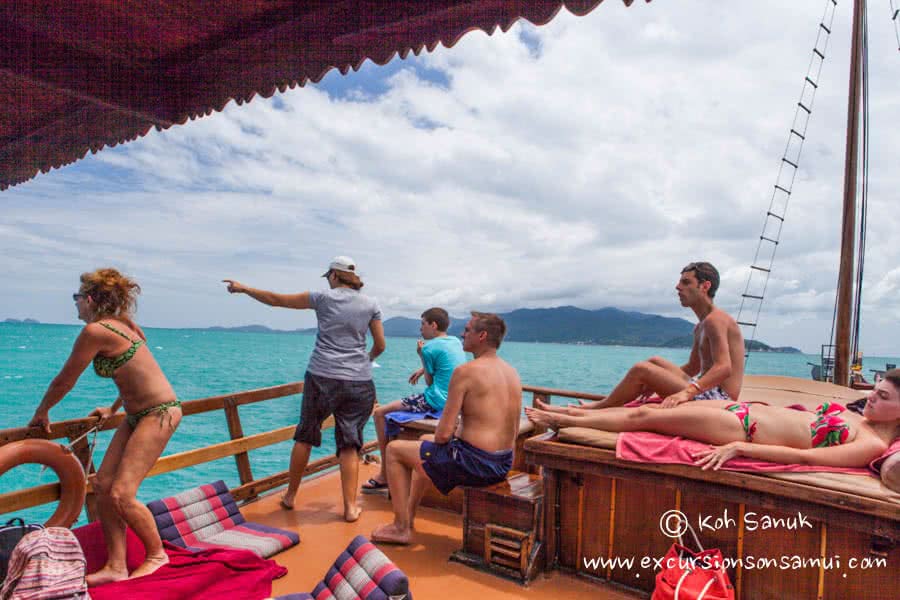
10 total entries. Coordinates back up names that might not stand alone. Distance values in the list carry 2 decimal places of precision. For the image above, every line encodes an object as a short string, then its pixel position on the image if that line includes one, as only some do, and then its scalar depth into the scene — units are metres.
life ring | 2.75
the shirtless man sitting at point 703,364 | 3.58
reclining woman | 2.67
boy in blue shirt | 4.64
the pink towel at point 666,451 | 2.68
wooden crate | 3.17
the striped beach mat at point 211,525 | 3.36
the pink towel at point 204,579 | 2.68
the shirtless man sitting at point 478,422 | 3.32
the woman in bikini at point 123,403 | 2.77
